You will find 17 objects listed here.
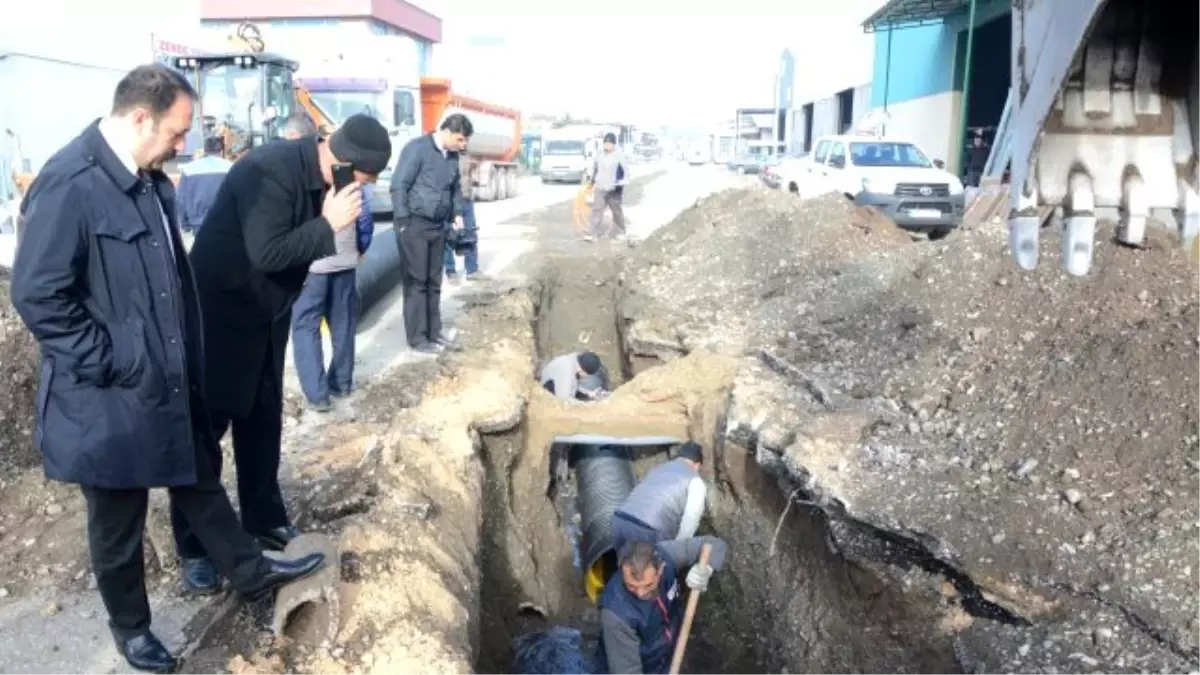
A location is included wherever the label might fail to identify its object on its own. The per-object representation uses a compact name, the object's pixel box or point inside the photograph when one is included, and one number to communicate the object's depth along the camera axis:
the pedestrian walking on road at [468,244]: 10.02
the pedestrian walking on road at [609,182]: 13.67
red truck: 18.67
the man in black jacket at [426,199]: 6.73
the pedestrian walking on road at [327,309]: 5.55
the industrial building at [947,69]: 19.34
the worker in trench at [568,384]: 7.35
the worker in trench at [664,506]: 5.09
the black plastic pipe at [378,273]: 8.53
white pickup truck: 13.18
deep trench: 4.21
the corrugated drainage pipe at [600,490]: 6.08
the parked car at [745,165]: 38.00
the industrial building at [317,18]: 37.88
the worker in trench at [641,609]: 4.30
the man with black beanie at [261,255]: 3.33
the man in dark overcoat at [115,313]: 2.53
